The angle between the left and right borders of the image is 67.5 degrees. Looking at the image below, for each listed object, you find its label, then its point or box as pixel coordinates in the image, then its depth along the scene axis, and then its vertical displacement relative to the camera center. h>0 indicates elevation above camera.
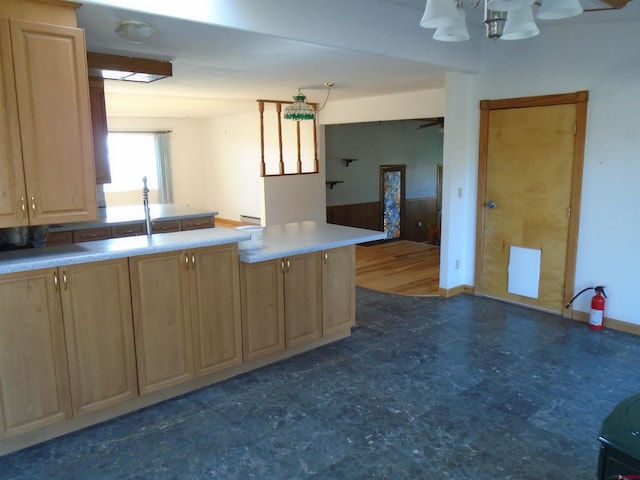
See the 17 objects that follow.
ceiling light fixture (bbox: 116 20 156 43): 2.81 +0.86
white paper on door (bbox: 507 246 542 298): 4.59 -0.98
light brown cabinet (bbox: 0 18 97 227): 2.28 +0.24
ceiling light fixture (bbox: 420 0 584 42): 1.79 +0.59
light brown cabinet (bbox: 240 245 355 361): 3.28 -0.93
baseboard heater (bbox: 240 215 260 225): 8.56 -0.86
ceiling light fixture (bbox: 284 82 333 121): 5.02 +0.63
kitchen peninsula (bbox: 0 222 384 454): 2.41 -0.85
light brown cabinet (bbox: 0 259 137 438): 2.36 -0.88
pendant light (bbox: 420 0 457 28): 1.86 +0.61
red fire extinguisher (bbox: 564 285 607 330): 4.07 -1.18
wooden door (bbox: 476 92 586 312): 4.25 -0.28
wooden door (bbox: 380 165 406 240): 9.95 -0.61
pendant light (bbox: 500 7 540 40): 1.98 +0.60
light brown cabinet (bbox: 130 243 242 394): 2.78 -0.86
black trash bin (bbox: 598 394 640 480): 1.01 -0.60
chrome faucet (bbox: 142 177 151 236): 3.28 -0.20
